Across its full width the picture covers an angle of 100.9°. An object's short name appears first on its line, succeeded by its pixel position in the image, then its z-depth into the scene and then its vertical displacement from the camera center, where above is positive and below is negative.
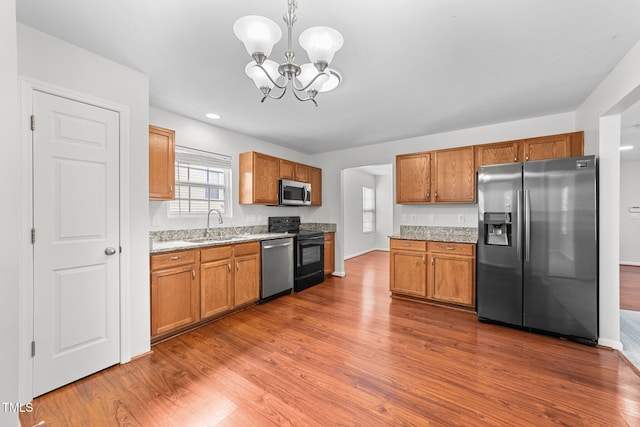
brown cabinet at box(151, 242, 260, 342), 2.54 -0.80
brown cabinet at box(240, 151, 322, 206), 3.97 +0.60
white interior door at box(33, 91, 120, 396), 1.81 -0.20
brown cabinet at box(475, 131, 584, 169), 3.03 +0.78
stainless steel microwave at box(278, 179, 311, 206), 4.37 +0.35
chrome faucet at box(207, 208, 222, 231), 3.69 -0.05
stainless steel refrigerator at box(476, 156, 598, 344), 2.52 -0.35
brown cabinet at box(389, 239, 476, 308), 3.34 -0.79
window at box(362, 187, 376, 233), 8.14 +0.09
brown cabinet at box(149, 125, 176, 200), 2.78 +0.53
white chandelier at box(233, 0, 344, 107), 1.33 +0.90
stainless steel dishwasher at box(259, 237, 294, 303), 3.67 -0.80
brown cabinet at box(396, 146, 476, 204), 3.59 +0.52
